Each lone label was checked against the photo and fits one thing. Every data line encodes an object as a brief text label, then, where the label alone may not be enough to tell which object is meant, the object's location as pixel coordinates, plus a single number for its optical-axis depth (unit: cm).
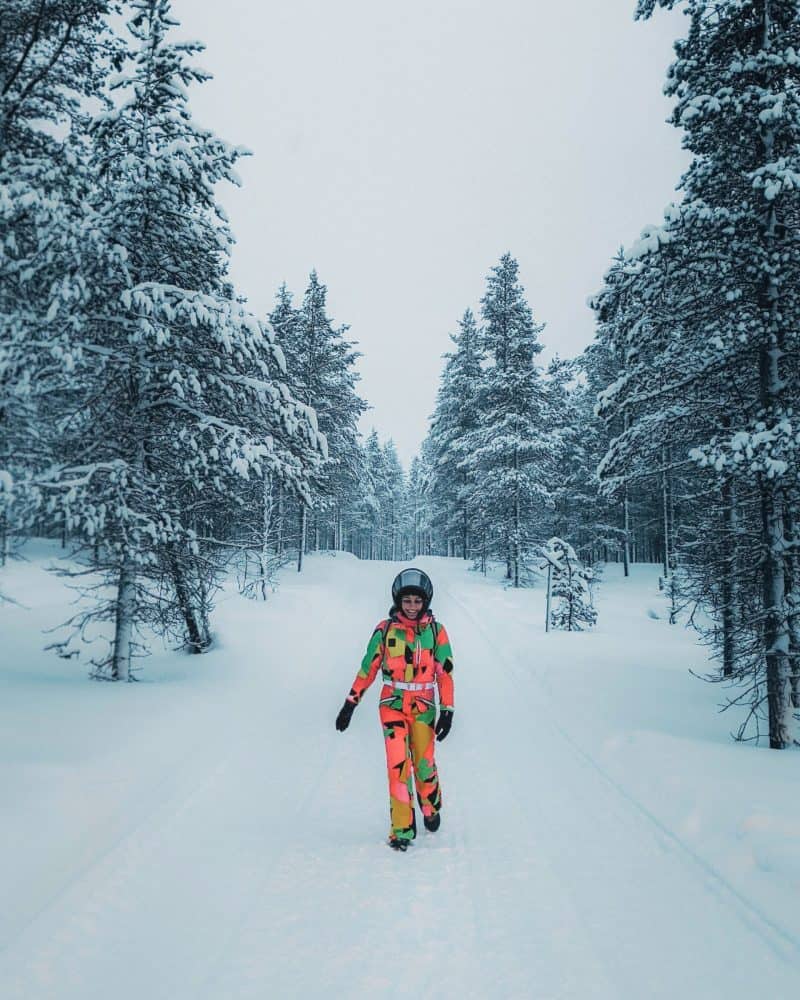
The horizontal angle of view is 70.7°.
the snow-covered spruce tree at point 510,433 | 2591
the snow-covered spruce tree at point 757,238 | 671
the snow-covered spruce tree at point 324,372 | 2689
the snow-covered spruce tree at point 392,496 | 6502
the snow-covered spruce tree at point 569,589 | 1672
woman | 478
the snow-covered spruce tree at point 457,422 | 3384
